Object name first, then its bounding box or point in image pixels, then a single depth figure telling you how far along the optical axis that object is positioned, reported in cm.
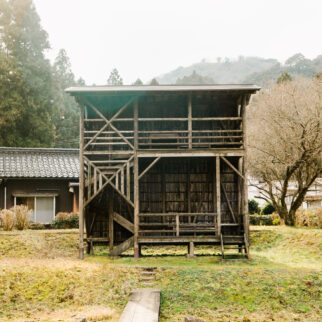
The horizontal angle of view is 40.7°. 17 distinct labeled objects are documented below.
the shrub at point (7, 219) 2127
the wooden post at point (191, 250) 1700
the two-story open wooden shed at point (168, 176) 1847
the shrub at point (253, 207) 3260
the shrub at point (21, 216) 2188
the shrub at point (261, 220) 2783
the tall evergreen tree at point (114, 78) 6806
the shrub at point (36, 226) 2433
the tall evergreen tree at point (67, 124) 5366
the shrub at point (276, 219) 2708
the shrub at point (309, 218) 2307
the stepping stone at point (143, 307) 963
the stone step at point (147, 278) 1363
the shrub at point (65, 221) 2481
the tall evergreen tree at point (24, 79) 3766
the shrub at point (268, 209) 3197
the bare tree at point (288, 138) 2334
